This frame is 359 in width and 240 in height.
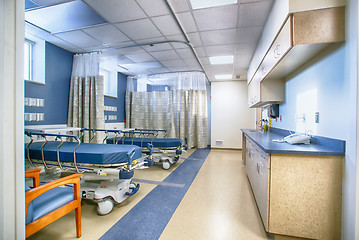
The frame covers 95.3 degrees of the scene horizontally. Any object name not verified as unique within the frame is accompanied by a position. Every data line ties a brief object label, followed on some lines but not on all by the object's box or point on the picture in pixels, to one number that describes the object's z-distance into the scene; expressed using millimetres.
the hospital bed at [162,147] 3850
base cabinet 1409
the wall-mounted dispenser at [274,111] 3168
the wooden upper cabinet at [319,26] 1410
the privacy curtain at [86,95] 3818
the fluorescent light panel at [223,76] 5562
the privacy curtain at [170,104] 5652
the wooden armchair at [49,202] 1239
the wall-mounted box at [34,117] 2955
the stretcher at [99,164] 2021
